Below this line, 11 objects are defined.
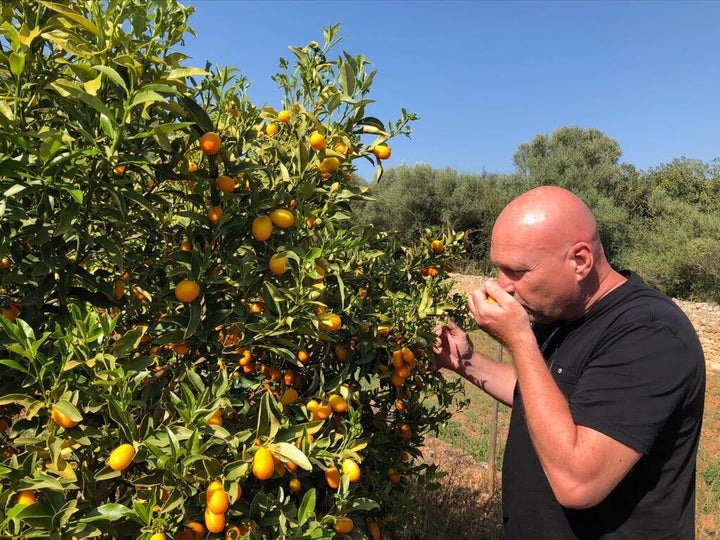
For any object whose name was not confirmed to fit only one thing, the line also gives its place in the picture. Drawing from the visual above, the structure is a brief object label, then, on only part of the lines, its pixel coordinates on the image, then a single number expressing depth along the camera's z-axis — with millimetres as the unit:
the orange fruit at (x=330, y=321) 1241
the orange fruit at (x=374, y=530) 1856
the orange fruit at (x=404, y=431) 2016
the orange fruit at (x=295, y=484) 1379
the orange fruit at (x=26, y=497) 922
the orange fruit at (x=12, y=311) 1245
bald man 1311
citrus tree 970
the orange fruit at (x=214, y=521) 990
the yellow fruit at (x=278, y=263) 1237
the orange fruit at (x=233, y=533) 1056
